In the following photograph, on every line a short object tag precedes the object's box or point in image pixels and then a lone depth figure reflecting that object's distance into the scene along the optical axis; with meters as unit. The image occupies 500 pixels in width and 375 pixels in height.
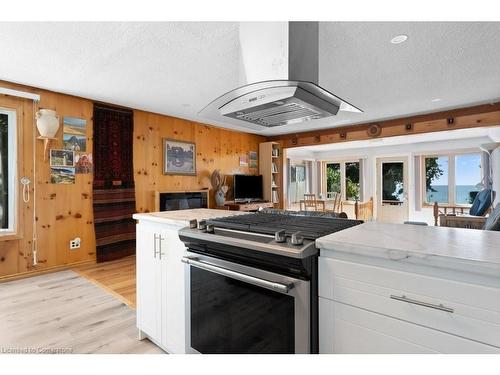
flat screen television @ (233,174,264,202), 5.73
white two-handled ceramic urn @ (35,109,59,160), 3.22
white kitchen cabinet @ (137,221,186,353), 1.66
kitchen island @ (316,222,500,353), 0.87
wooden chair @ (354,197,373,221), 6.43
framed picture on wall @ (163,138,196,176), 4.67
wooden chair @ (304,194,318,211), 7.07
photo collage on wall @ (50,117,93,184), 3.50
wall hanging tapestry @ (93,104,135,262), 3.86
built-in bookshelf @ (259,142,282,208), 6.35
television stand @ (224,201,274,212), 5.39
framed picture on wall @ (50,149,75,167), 3.47
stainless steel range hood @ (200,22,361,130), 1.47
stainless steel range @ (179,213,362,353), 1.14
